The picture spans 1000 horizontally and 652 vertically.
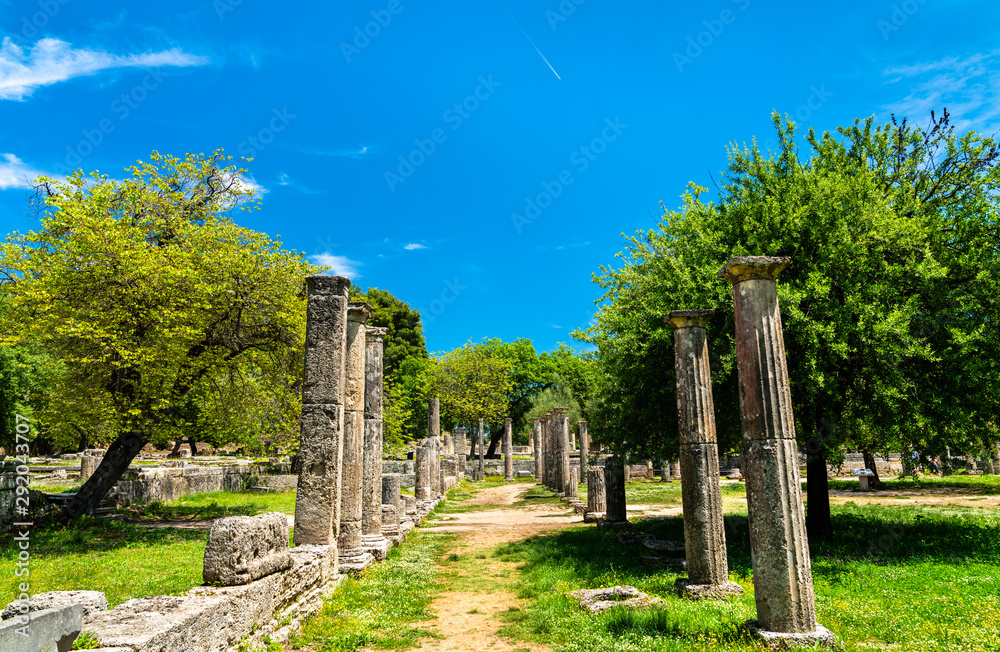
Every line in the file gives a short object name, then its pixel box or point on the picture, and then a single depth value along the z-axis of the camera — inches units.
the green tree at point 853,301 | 419.2
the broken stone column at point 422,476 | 837.2
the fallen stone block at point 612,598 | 301.4
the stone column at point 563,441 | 983.0
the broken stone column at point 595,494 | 685.3
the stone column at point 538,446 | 1480.1
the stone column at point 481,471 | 1595.7
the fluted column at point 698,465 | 328.8
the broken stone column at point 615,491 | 581.6
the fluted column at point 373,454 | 470.6
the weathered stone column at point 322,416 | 340.2
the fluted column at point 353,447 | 391.9
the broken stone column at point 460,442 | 1887.3
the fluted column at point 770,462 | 237.6
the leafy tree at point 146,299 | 564.4
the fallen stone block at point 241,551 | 233.8
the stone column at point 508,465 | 1545.3
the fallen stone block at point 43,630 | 144.9
